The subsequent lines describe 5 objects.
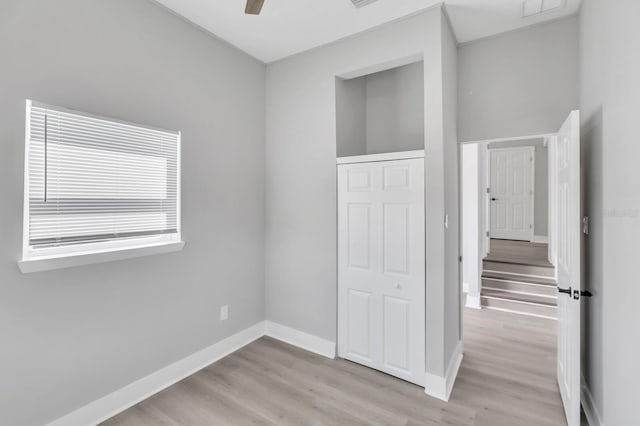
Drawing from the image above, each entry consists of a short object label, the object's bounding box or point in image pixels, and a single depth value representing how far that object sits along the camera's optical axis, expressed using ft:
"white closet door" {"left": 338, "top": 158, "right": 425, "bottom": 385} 7.95
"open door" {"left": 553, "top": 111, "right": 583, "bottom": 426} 5.94
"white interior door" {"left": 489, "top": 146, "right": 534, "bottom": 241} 21.57
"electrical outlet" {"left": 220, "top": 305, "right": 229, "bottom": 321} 9.41
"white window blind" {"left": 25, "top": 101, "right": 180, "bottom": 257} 5.75
